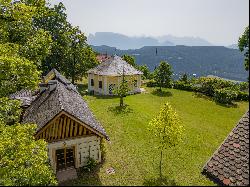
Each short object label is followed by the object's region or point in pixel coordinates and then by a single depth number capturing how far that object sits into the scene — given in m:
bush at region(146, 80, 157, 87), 44.75
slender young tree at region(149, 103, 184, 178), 15.18
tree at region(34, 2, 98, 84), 41.04
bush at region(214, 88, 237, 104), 32.70
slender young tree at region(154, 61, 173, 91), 40.62
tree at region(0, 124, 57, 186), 7.14
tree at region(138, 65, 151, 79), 54.01
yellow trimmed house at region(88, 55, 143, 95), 37.43
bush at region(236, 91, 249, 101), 32.89
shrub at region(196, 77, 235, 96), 36.84
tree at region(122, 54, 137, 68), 49.26
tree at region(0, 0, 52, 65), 11.35
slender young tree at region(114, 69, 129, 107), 29.86
